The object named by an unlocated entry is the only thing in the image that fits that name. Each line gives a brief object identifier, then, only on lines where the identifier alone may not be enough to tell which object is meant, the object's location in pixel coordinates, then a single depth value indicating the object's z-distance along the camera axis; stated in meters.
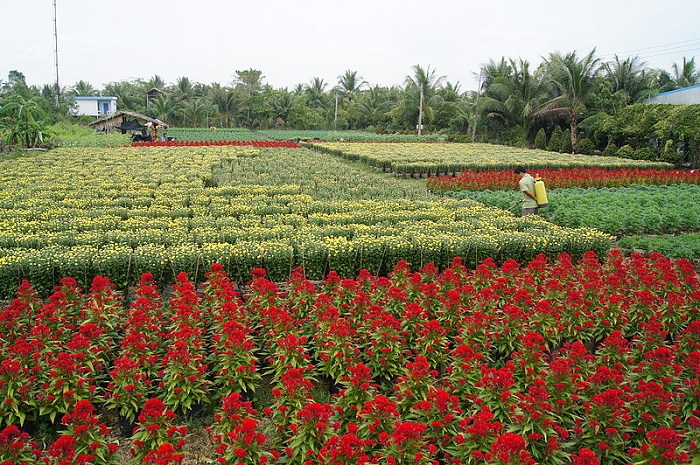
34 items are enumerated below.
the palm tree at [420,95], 50.12
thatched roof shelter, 44.11
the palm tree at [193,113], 60.00
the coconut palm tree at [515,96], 39.26
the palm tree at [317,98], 69.25
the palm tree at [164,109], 58.78
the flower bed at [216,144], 32.96
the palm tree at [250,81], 68.69
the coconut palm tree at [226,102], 63.06
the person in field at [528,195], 12.40
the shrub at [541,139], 38.38
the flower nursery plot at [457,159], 23.80
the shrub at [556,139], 36.28
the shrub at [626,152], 28.76
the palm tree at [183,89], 66.38
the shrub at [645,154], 27.50
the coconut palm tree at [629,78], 35.44
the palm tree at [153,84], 69.10
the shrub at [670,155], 26.56
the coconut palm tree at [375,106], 60.25
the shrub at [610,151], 30.89
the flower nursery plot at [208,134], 46.88
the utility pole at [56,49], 44.29
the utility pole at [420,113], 49.19
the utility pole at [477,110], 43.31
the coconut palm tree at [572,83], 34.12
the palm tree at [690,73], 42.22
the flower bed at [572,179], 17.64
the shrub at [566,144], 35.31
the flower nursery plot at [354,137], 45.62
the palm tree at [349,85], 70.65
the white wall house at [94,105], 60.19
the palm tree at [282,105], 63.38
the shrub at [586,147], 33.55
